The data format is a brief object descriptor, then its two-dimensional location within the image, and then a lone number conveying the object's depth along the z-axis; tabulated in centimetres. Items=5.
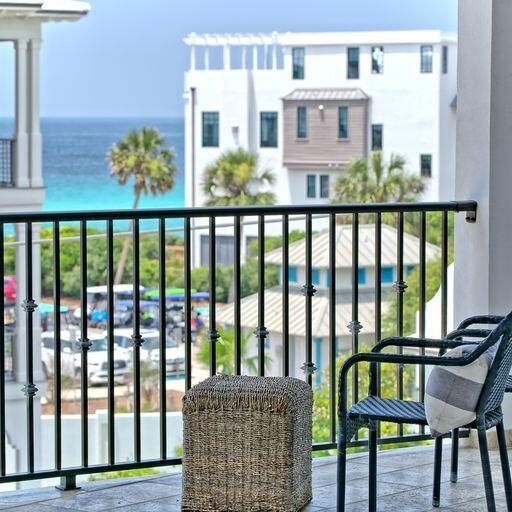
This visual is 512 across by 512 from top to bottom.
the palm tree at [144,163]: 4203
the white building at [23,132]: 1602
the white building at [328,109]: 4134
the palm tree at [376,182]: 3722
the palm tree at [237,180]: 3844
